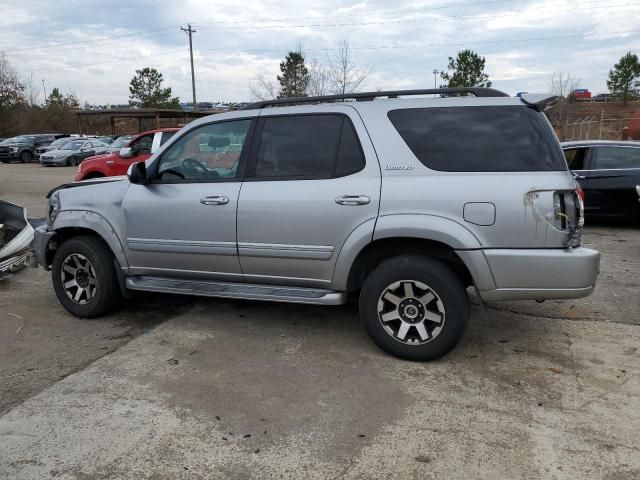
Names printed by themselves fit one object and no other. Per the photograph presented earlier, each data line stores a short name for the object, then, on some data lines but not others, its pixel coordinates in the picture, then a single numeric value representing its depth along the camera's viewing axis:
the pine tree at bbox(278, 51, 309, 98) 34.16
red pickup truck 12.12
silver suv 3.69
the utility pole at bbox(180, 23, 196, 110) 50.09
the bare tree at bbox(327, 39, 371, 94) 28.41
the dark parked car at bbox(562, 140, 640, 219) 9.02
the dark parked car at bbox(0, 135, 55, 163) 32.19
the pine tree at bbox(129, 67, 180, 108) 65.44
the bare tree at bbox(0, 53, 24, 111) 54.69
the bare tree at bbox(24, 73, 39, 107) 57.75
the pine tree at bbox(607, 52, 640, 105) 49.12
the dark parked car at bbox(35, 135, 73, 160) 29.15
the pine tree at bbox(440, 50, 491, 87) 39.62
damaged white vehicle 6.12
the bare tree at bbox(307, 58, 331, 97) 30.63
